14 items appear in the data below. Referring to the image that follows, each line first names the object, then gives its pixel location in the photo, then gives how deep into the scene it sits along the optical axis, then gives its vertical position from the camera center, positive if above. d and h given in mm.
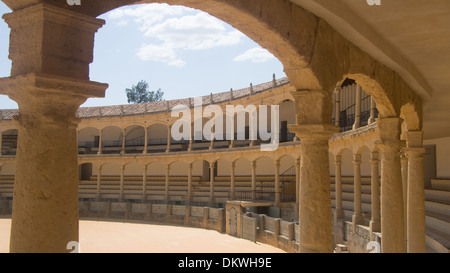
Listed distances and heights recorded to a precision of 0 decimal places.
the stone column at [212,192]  25328 -1187
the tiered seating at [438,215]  9231 -1118
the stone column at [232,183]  24016 -613
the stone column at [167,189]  27500 -1138
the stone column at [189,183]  26598 -701
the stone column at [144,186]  28295 -961
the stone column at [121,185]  29156 -935
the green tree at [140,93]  52844 +9171
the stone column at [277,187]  21203 -711
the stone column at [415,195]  7941 -399
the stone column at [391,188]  6582 -225
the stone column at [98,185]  29484 -959
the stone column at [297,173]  18188 -50
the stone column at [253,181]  22833 -475
